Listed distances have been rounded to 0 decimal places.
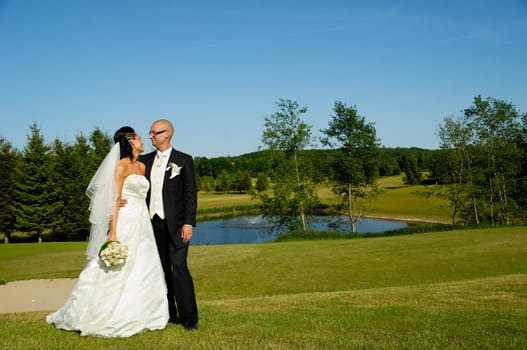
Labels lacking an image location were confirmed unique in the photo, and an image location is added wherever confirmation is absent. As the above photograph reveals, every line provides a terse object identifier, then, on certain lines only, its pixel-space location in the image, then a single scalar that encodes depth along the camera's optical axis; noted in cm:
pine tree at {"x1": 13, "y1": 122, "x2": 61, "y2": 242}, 3453
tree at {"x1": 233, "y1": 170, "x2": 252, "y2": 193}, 9138
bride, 526
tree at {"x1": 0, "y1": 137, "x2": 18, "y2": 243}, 3572
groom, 573
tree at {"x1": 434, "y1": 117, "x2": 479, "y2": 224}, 3991
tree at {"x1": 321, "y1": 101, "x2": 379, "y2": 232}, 4028
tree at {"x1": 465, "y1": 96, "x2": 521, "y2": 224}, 3916
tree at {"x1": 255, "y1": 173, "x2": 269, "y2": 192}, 7178
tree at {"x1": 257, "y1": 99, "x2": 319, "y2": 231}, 3784
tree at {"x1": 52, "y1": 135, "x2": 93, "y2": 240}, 3681
